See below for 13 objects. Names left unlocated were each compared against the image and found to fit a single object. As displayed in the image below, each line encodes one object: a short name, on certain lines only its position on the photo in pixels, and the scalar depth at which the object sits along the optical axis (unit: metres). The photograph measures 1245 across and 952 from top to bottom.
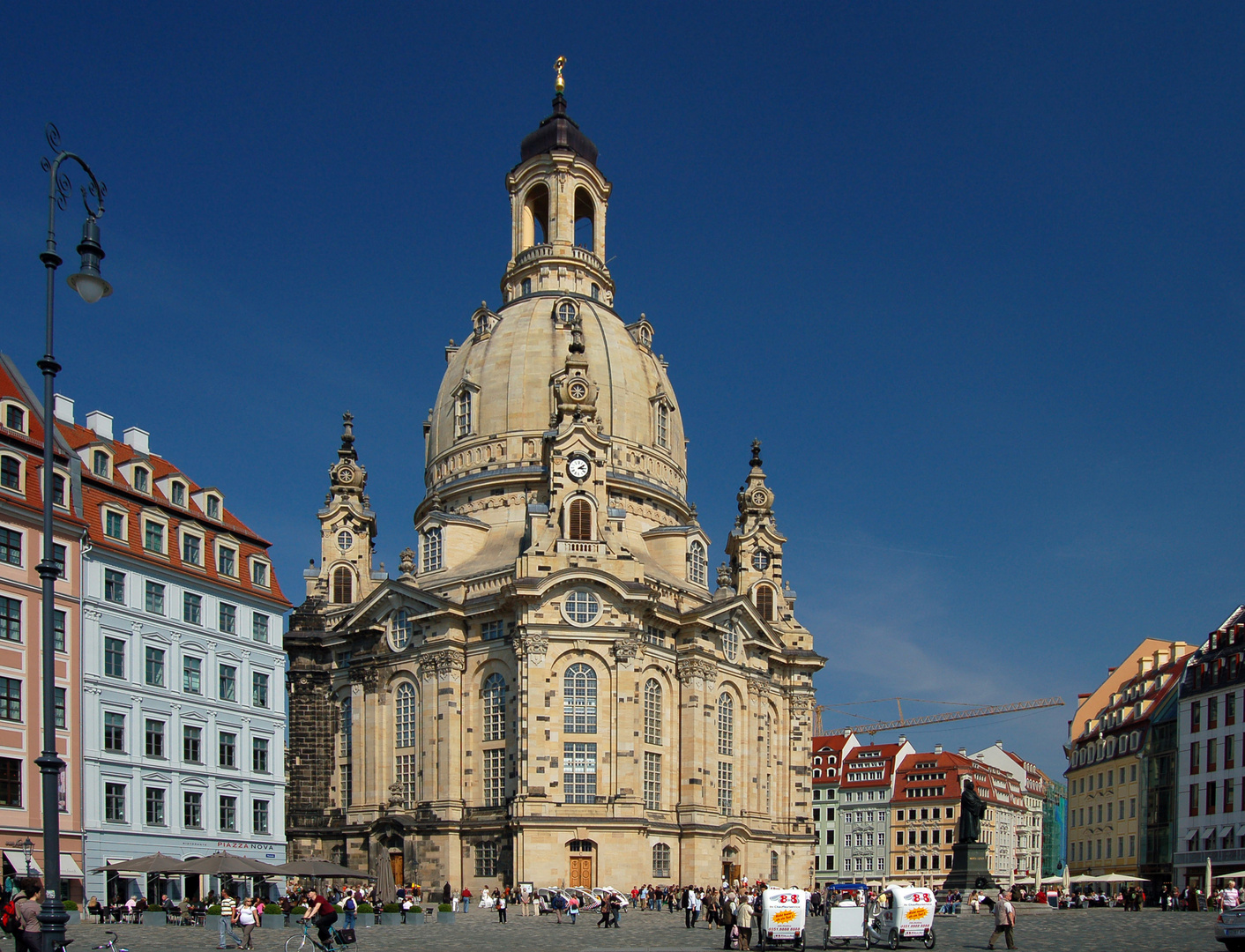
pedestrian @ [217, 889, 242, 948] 36.19
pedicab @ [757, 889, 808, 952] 33.56
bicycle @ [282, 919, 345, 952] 31.54
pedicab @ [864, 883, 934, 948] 34.50
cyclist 29.02
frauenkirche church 73.94
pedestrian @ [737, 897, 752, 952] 33.97
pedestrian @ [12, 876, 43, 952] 20.03
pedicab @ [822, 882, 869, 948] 34.03
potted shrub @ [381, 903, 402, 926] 53.31
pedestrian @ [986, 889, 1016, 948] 35.09
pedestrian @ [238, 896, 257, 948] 35.69
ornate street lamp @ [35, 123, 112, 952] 18.80
